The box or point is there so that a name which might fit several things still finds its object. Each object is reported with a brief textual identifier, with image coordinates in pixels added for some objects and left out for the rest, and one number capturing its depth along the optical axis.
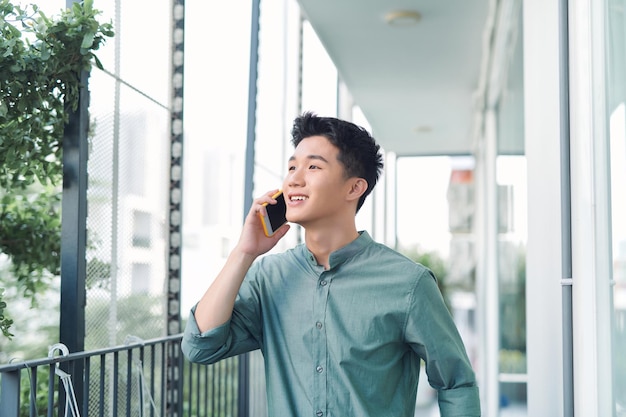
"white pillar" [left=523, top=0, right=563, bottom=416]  1.87
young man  1.45
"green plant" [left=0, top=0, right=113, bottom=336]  1.66
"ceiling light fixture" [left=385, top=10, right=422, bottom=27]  4.50
